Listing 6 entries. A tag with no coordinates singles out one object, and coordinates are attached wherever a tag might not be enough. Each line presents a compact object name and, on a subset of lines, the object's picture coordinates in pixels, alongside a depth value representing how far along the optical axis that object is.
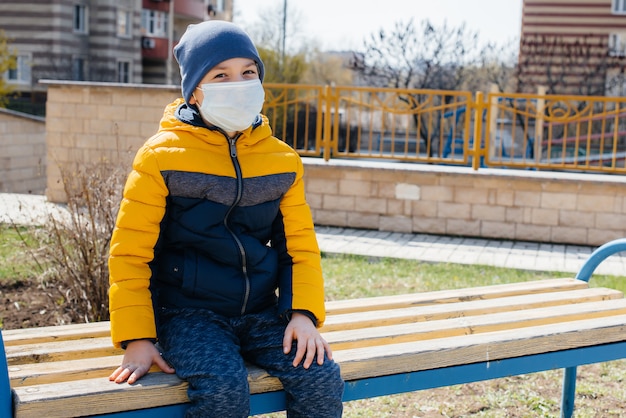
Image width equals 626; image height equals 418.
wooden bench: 2.21
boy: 2.35
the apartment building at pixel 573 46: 24.53
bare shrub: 4.70
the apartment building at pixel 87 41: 31.91
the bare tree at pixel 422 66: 19.75
